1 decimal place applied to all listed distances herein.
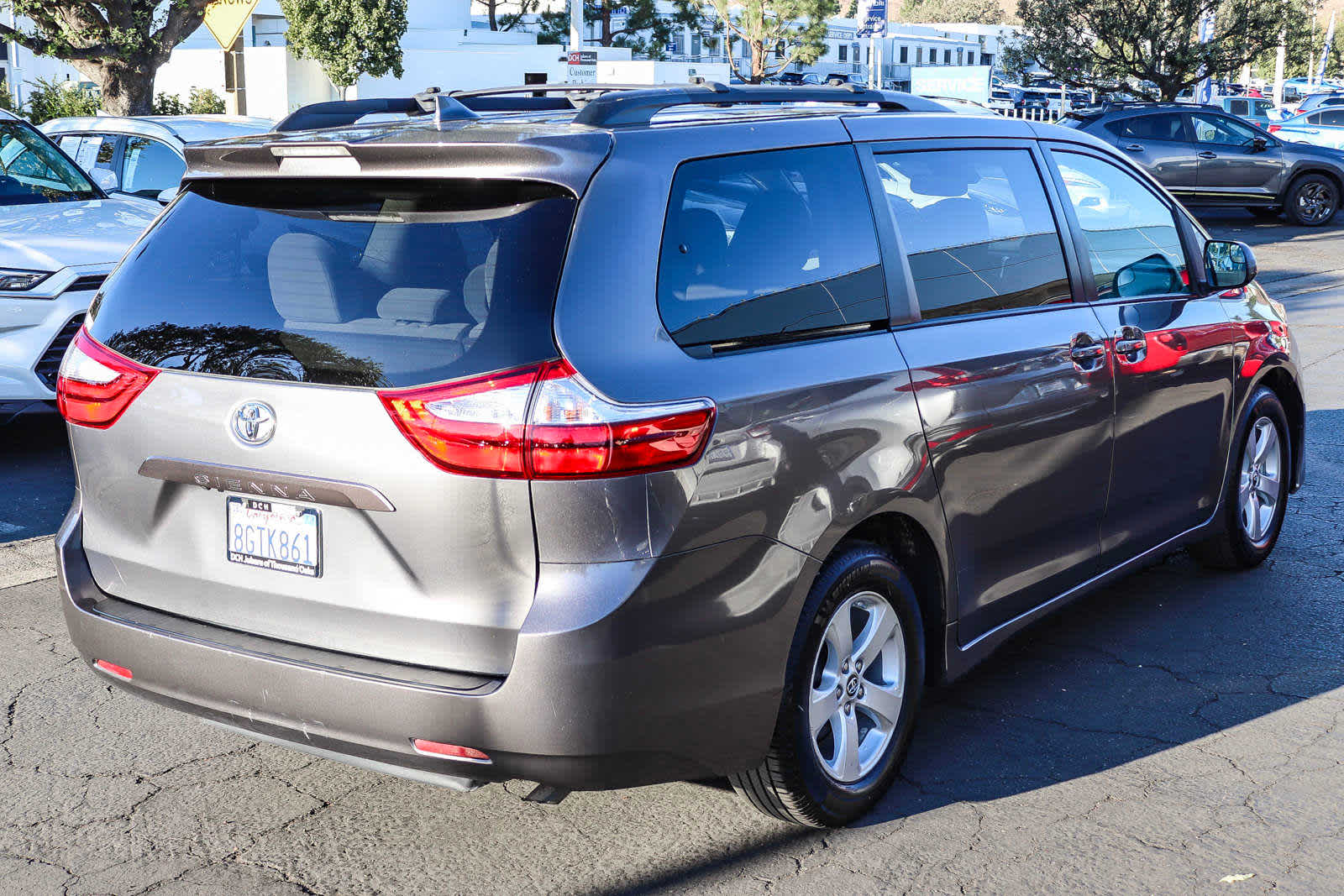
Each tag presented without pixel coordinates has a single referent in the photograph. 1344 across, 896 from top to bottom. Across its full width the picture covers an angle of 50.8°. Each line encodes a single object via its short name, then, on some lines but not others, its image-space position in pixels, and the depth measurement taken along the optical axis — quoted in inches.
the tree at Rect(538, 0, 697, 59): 2447.1
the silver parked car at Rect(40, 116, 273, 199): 448.1
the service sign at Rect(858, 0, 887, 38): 992.2
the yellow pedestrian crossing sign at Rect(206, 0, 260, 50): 502.9
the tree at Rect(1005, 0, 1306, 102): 1290.6
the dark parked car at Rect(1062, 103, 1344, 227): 879.1
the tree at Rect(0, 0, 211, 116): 729.0
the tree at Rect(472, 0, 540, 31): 2708.9
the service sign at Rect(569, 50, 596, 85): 901.8
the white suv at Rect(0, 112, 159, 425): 284.2
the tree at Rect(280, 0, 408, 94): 1651.1
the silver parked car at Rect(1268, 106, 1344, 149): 1255.0
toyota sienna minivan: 113.5
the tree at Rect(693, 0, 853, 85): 2363.4
